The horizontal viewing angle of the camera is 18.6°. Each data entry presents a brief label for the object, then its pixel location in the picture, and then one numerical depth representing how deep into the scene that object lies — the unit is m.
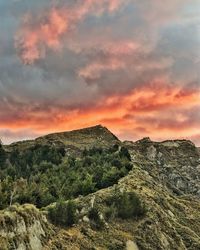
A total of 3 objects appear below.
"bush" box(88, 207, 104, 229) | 118.62
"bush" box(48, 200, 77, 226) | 108.38
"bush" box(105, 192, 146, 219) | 131.12
